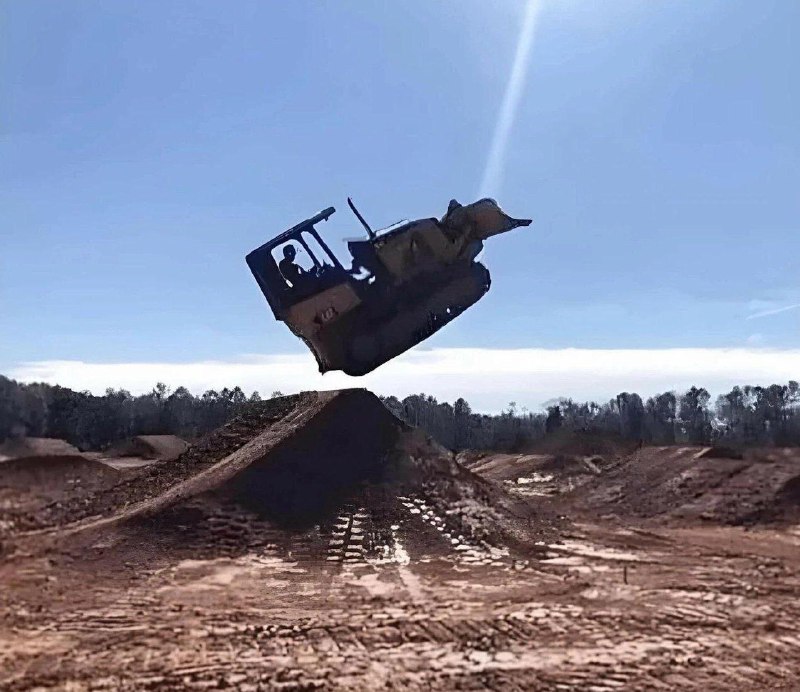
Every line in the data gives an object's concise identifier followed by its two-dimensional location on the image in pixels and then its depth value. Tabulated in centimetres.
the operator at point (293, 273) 1620
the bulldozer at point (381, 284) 1620
